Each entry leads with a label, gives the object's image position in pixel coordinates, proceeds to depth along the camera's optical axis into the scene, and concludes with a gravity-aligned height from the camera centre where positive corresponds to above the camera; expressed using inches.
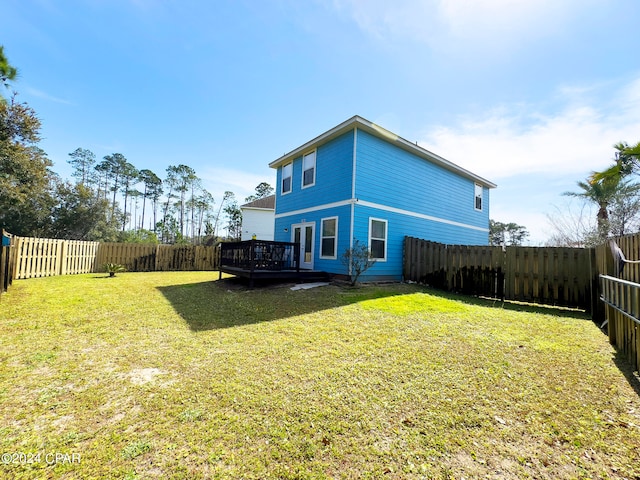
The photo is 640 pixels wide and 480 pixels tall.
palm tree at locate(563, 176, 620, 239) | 531.0 +135.5
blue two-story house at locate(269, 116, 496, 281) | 372.8 +94.1
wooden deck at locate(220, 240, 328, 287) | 338.3 -14.6
